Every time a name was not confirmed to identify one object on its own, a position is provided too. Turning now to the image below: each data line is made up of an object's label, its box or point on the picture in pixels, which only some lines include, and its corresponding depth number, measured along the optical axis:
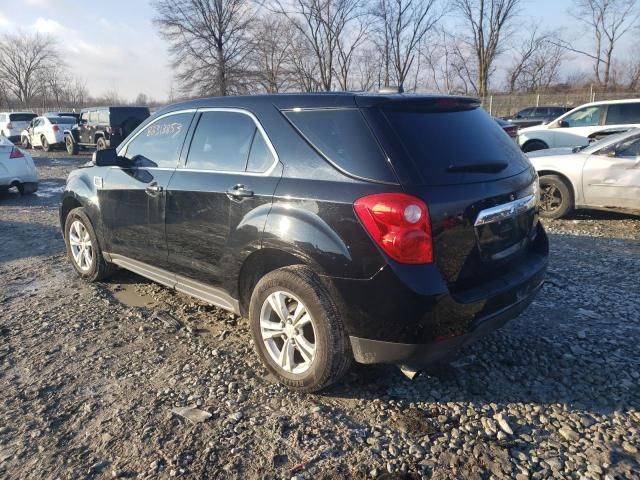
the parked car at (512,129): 12.81
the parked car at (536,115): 22.78
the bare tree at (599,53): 45.94
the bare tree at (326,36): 37.06
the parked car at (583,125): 11.41
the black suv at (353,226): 2.41
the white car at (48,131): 21.39
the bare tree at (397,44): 39.00
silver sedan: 6.60
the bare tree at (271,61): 35.78
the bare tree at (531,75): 49.09
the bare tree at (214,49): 35.53
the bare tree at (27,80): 69.00
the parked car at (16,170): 9.49
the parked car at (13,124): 26.14
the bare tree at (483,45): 43.06
